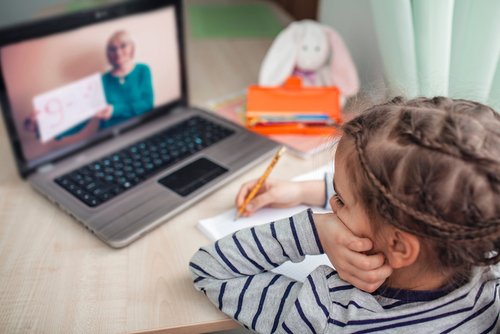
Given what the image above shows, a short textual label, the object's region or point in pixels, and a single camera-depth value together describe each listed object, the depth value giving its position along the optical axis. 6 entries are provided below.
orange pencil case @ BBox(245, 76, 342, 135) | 0.99
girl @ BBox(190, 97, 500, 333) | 0.47
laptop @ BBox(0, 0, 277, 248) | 0.76
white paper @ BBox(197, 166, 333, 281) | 0.68
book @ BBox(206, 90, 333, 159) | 0.93
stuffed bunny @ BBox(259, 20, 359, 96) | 1.07
